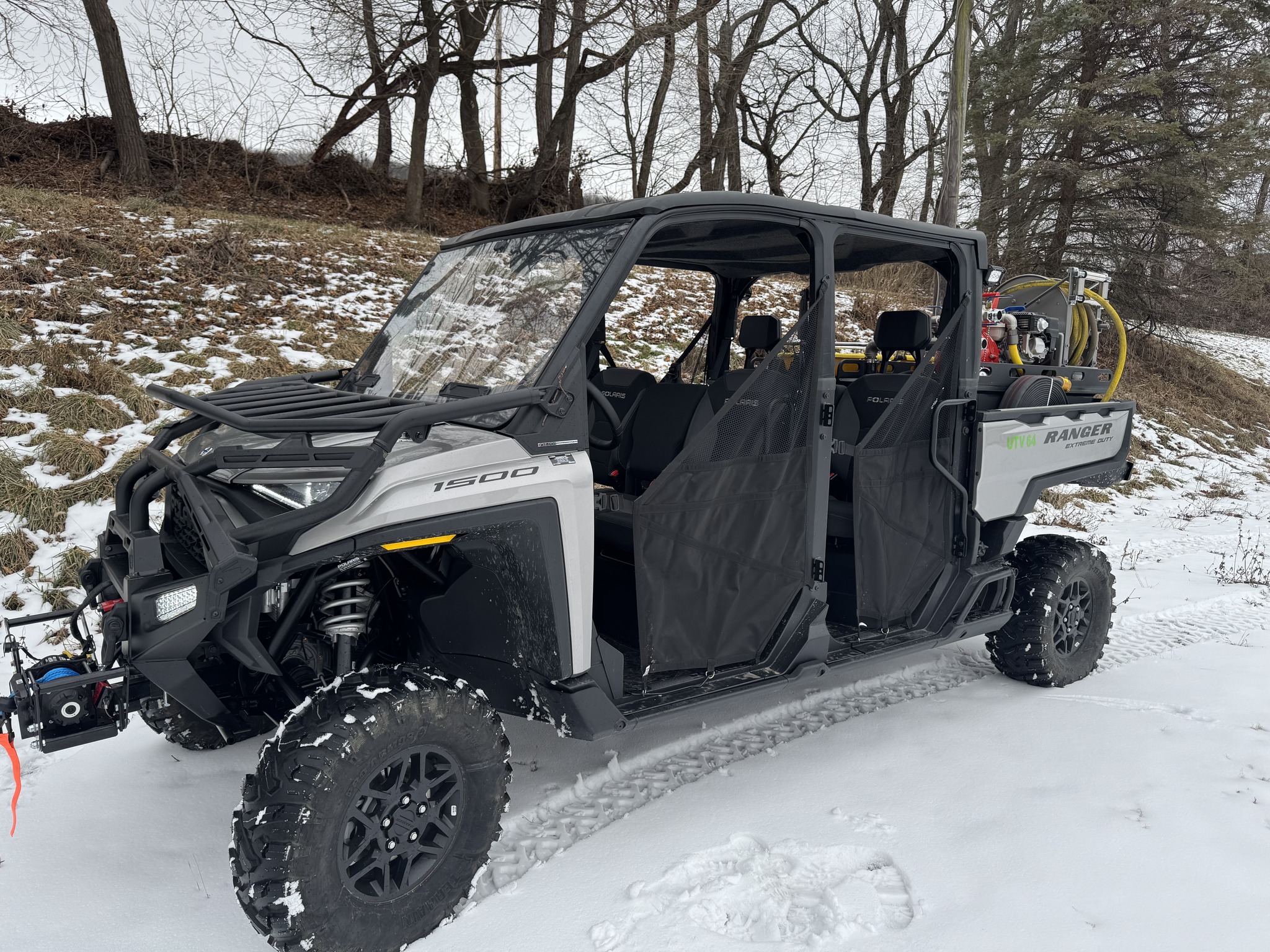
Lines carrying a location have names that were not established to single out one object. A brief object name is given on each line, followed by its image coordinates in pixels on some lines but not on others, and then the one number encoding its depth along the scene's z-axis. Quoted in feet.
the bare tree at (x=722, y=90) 57.06
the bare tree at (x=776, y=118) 76.64
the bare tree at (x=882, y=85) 76.23
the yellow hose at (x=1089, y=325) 16.22
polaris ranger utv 7.86
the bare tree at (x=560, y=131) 46.70
